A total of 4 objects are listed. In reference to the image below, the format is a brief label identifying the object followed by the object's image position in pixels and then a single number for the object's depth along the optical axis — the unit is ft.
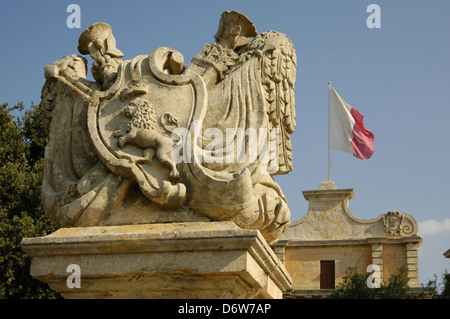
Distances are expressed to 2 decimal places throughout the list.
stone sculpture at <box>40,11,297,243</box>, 14.25
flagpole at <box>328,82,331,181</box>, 80.66
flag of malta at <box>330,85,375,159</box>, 79.05
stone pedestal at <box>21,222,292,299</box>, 13.15
